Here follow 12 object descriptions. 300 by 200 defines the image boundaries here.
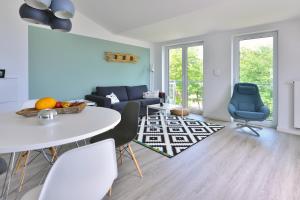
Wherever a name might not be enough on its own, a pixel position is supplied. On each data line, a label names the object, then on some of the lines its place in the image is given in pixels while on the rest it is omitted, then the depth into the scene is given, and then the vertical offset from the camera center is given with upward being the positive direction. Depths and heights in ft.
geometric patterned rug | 9.04 -2.31
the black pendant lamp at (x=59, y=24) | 5.41 +2.29
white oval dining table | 2.91 -0.70
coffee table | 11.97 -0.73
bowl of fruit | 4.78 -0.33
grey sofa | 12.85 +0.04
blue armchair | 11.05 -0.43
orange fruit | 5.01 -0.23
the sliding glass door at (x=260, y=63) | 12.44 +2.60
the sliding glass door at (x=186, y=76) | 16.97 +2.18
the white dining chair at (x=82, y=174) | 2.28 -1.12
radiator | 10.82 -0.42
